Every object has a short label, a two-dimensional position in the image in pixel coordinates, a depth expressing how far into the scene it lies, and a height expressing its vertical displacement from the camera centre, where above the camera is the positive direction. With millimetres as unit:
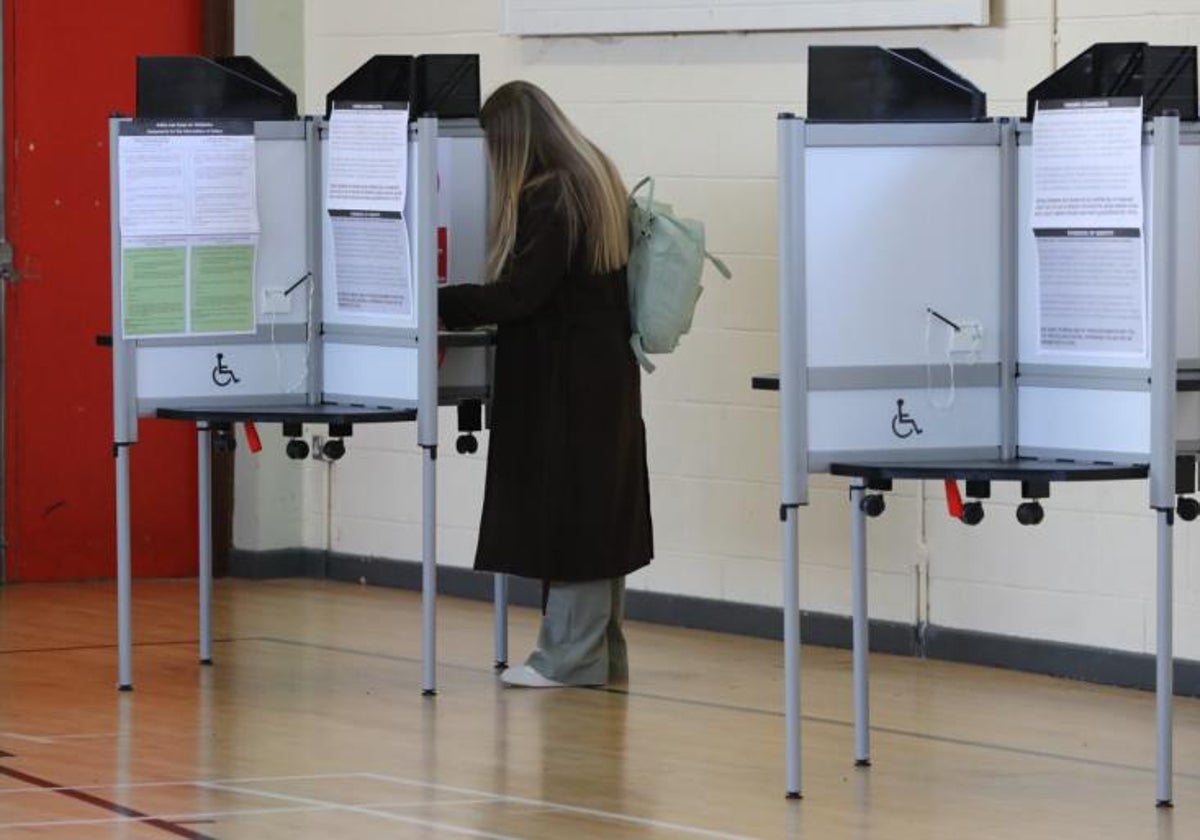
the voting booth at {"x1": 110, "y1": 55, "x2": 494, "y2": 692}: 12812 +184
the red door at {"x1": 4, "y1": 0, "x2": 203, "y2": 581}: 16703 +174
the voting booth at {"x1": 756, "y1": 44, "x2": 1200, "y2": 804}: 10297 +66
